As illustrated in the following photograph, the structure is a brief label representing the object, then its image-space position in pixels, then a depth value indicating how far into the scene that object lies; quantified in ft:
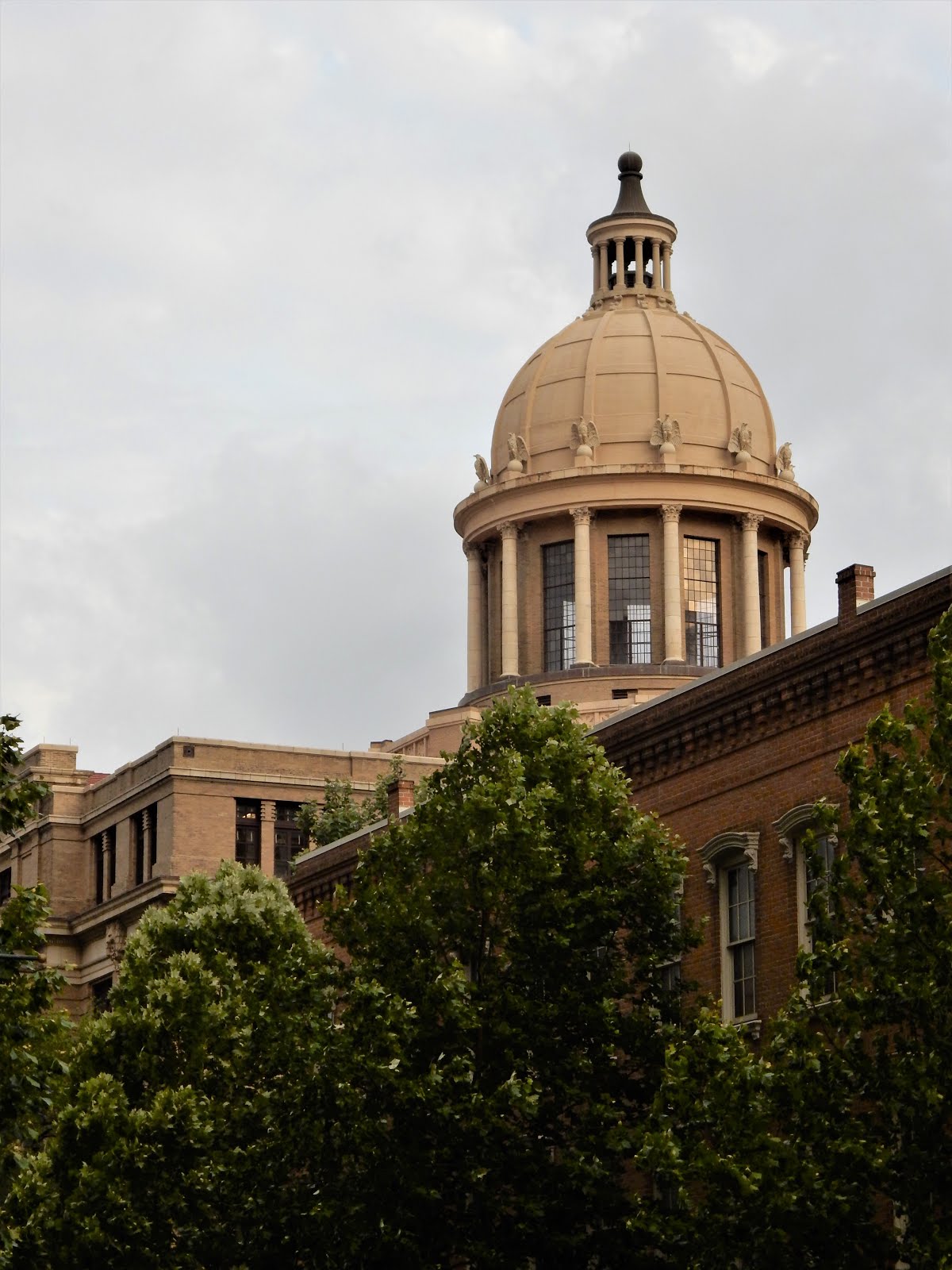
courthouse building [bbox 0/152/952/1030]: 284.41
